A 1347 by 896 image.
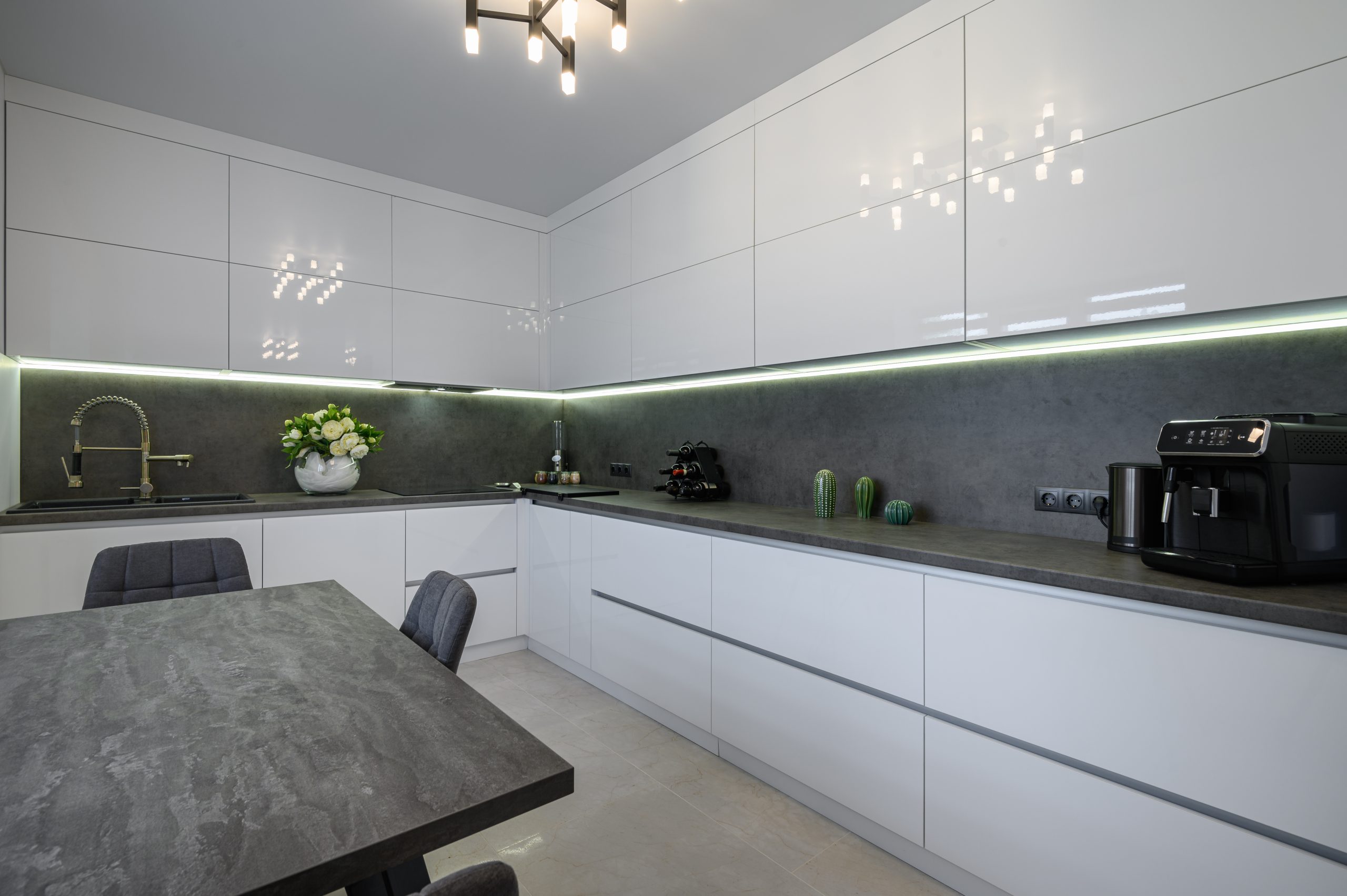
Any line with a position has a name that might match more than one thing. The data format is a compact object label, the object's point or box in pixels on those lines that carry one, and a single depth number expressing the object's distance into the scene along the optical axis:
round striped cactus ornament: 2.34
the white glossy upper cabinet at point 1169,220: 1.40
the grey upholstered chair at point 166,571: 1.89
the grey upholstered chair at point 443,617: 1.45
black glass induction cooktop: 3.64
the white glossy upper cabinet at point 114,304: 2.64
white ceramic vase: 3.29
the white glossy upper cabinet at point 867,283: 2.04
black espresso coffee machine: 1.28
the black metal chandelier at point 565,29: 1.59
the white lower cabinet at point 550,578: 3.35
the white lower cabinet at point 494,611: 3.52
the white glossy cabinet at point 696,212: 2.75
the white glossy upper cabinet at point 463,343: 3.60
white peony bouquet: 3.28
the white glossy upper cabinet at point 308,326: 3.11
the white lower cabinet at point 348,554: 2.91
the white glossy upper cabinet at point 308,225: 3.10
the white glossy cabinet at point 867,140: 2.04
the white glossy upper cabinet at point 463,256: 3.60
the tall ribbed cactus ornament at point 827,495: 2.61
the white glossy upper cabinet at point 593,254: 3.46
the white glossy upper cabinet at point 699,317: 2.75
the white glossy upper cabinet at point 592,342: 3.46
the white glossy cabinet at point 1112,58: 1.43
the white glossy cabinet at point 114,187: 2.63
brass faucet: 2.76
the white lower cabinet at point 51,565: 2.38
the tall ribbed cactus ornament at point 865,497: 2.55
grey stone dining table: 0.65
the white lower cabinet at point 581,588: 3.18
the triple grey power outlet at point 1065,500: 1.97
